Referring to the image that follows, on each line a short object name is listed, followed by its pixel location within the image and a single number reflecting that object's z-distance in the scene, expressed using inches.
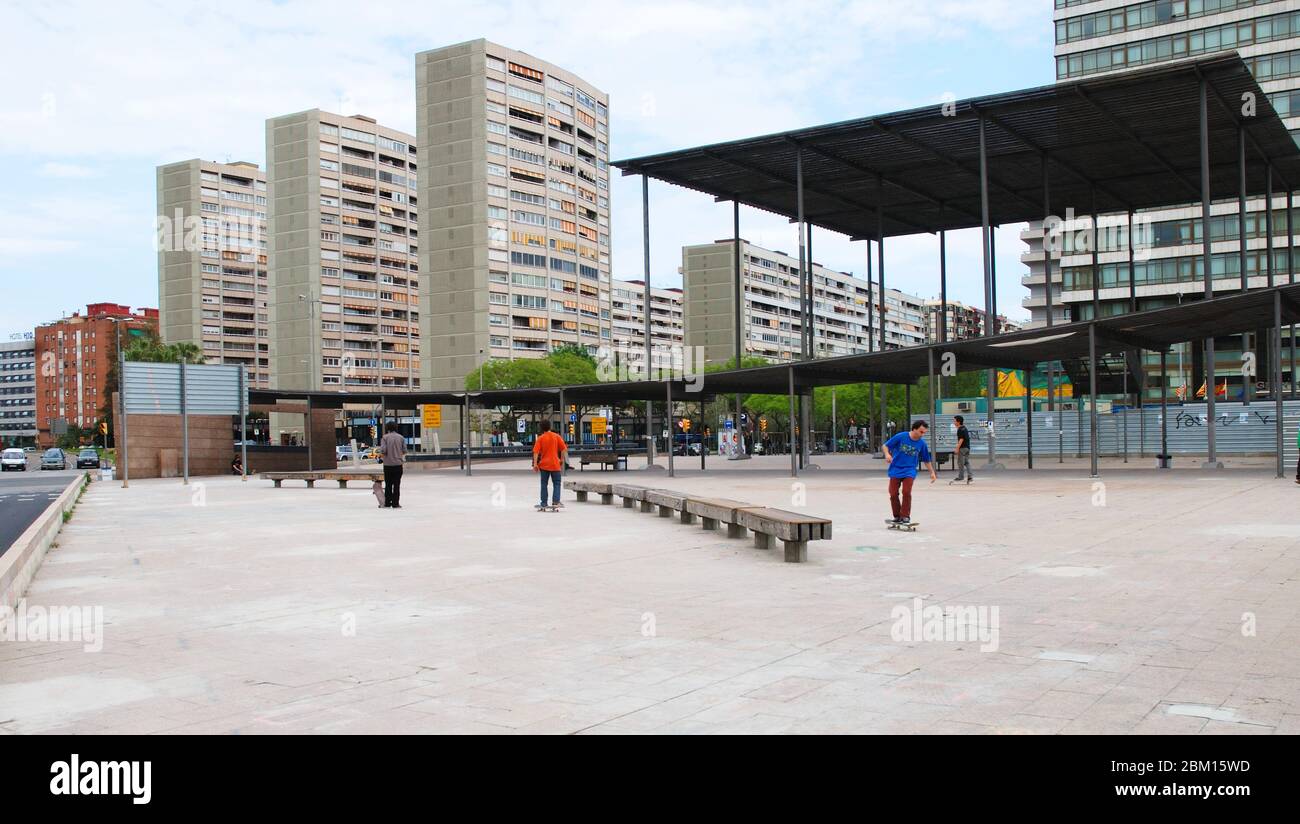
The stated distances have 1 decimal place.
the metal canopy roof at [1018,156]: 1145.4
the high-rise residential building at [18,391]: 6766.7
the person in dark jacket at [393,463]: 721.6
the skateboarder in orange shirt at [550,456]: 679.0
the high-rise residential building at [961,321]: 6801.2
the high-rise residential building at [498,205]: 3806.6
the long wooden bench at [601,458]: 1499.8
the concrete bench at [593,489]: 768.9
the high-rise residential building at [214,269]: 4852.4
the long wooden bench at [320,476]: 1000.9
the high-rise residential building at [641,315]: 6136.8
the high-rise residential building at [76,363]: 6028.5
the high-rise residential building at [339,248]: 4320.9
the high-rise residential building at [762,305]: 5821.9
